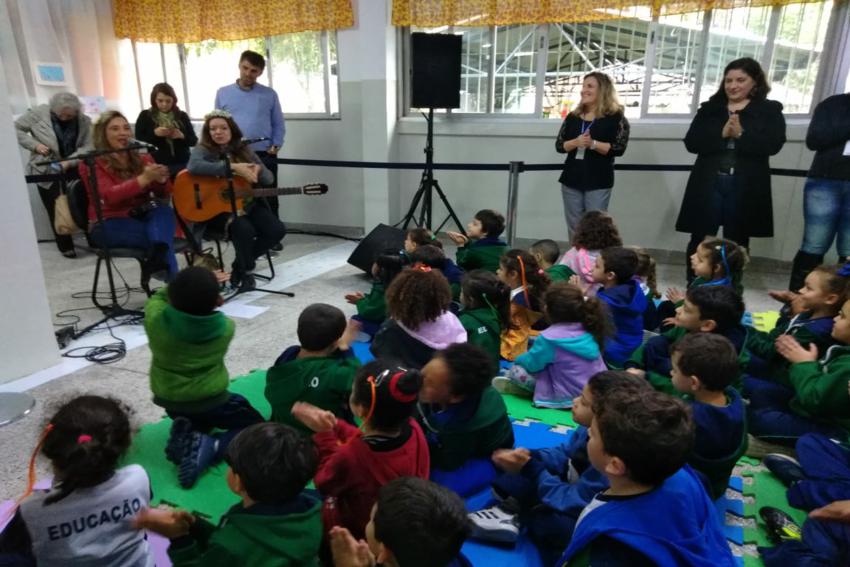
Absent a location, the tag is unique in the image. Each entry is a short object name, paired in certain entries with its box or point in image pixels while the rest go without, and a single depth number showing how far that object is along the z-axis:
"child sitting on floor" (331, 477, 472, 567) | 0.98
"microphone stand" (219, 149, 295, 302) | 3.45
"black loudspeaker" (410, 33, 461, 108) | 4.35
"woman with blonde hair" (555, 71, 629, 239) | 3.82
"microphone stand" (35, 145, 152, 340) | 3.00
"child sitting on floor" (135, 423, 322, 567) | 1.02
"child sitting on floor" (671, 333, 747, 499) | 1.54
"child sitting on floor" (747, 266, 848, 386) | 2.13
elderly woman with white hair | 4.60
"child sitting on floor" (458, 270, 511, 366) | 2.26
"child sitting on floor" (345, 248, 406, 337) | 2.93
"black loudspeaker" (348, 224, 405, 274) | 3.90
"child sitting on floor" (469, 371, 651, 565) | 1.43
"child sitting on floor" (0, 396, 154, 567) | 1.10
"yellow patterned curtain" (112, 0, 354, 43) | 5.08
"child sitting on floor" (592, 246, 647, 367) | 2.50
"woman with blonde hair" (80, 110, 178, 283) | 3.20
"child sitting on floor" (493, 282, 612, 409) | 2.14
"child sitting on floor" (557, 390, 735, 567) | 1.04
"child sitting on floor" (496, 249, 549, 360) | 2.66
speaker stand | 4.69
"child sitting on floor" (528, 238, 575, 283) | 3.33
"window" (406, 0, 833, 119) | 4.17
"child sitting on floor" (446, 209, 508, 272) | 3.18
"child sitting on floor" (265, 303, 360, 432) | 1.74
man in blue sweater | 4.70
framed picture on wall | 5.12
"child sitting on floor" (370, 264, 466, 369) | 2.05
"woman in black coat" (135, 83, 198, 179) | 4.36
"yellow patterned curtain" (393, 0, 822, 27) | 4.20
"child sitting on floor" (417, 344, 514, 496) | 1.55
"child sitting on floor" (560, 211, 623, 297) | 3.05
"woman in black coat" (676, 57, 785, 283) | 3.43
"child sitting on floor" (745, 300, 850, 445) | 1.79
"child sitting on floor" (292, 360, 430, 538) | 1.29
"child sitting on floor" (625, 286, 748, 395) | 2.12
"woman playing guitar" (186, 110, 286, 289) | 3.53
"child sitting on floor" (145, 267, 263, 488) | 1.79
